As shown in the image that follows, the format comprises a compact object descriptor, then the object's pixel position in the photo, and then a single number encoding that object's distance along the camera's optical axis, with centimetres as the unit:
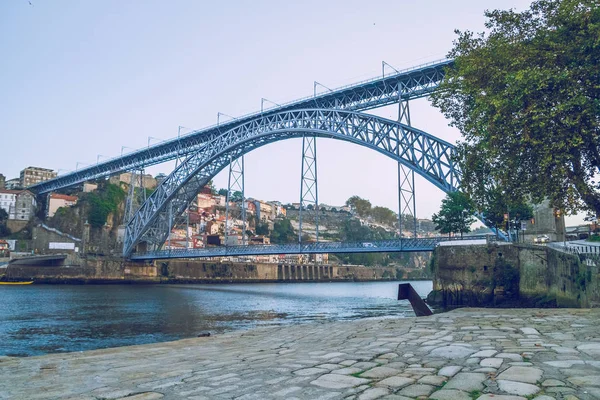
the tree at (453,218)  4122
